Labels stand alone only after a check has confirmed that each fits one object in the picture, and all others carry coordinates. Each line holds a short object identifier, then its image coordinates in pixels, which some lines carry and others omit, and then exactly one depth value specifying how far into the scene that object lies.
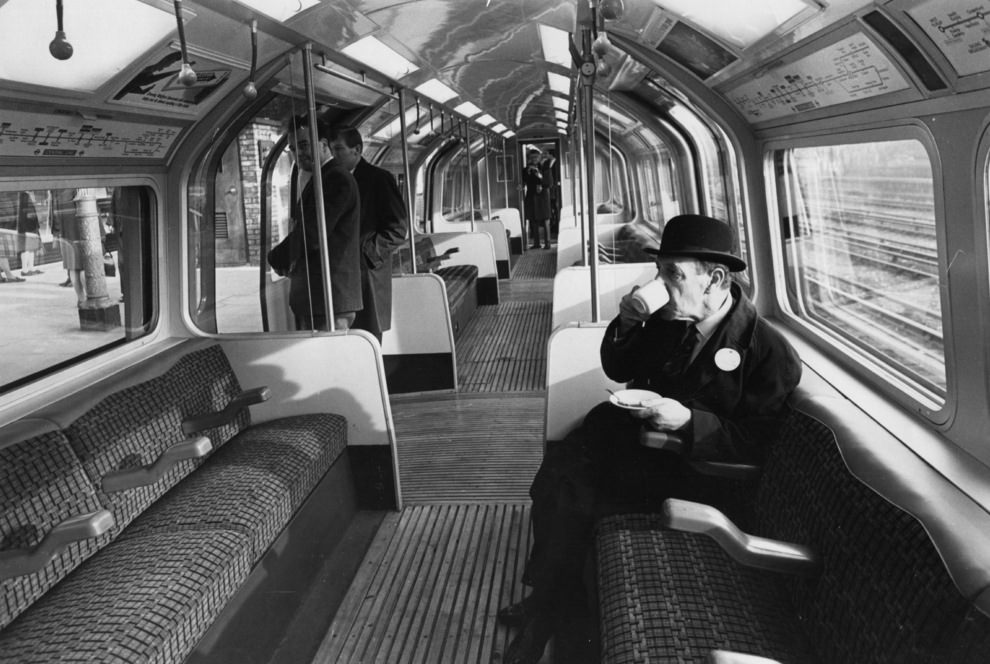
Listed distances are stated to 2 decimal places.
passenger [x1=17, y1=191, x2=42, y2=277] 2.64
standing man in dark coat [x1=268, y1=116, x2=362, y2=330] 3.97
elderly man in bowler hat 2.37
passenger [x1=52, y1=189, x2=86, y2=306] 2.88
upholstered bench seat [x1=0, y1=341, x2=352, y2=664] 1.99
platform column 3.09
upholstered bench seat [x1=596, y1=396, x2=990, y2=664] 1.44
